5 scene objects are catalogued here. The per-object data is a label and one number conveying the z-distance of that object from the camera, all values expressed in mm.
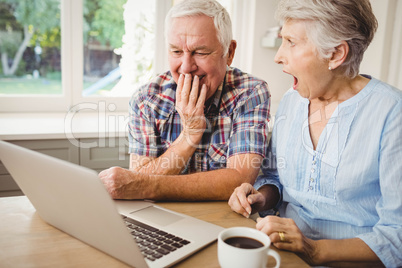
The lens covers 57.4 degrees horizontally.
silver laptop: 649
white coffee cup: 631
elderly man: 1400
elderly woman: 991
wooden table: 737
